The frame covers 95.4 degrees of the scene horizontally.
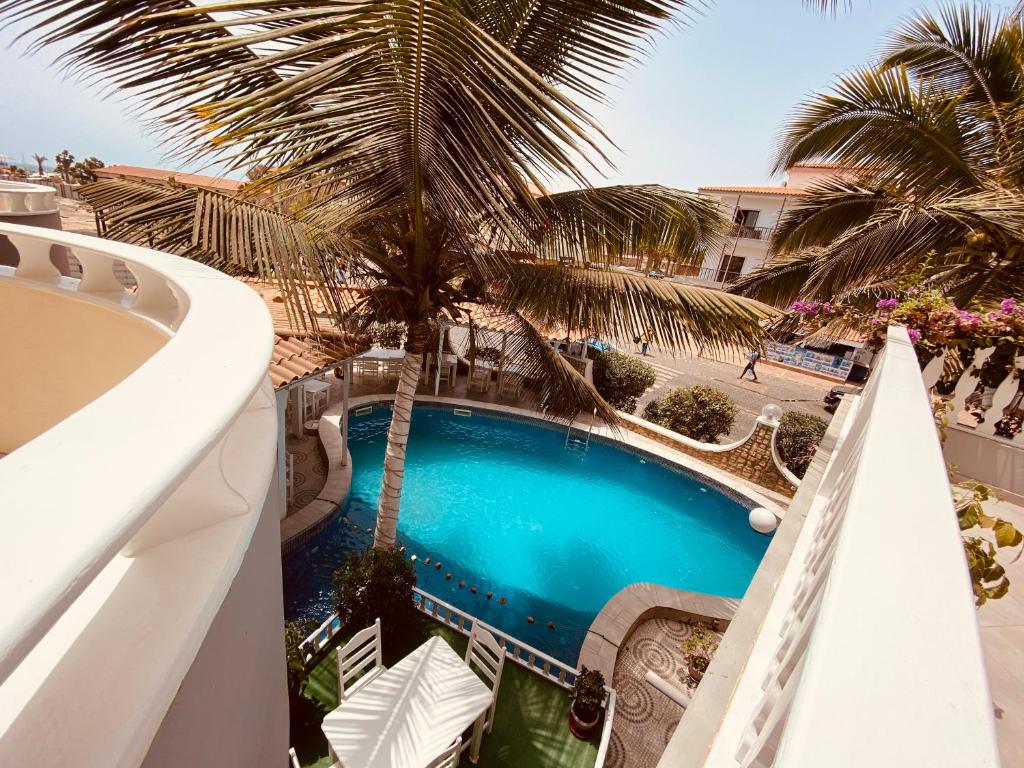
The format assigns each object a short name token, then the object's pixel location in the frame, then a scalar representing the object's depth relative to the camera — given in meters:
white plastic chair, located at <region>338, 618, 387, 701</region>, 5.22
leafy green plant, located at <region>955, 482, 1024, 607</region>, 2.46
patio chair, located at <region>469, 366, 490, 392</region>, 16.34
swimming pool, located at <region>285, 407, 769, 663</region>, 8.62
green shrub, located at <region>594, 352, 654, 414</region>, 15.83
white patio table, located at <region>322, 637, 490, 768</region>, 4.44
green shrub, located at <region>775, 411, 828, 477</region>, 12.18
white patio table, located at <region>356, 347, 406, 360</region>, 16.12
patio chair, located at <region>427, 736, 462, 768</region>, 4.64
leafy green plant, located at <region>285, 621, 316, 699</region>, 5.31
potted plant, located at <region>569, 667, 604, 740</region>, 5.80
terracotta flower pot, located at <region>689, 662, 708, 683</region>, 6.54
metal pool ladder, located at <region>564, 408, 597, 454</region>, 14.48
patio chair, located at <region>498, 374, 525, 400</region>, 15.79
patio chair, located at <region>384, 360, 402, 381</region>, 15.80
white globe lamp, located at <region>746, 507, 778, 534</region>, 7.38
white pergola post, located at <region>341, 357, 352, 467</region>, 10.32
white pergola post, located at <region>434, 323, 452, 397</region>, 13.65
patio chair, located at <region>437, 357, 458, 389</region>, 16.14
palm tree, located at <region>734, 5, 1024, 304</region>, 6.30
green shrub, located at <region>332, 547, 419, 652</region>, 6.54
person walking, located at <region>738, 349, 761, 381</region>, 21.58
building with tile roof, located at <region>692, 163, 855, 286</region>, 29.22
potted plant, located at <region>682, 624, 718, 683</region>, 6.59
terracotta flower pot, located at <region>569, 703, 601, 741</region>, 5.81
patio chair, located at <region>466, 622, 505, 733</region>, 5.47
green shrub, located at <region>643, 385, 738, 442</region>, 14.45
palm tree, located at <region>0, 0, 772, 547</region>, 2.46
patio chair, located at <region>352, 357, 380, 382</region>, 15.68
